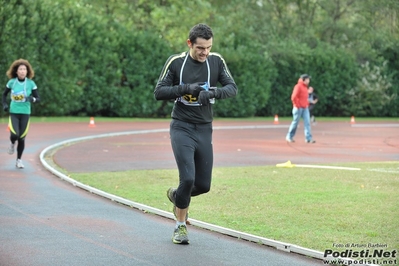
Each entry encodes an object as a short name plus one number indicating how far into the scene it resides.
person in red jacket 44.60
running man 14.96
